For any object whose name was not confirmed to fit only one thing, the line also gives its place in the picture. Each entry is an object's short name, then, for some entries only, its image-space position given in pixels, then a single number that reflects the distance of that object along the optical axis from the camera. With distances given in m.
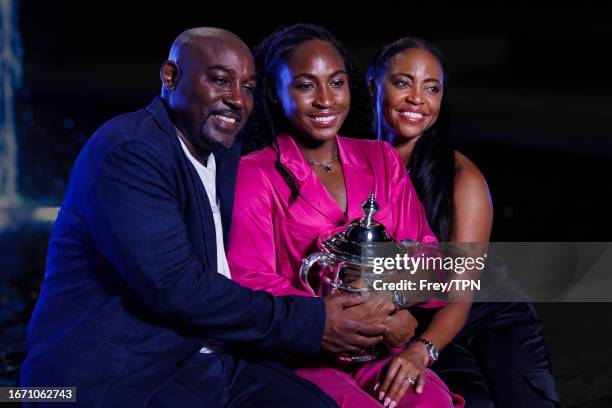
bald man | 2.13
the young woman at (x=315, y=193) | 2.47
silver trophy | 2.38
